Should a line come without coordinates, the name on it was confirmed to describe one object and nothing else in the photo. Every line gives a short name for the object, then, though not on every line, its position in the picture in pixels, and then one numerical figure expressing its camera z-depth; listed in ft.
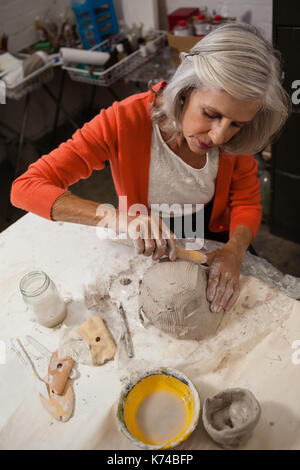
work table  3.10
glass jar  3.71
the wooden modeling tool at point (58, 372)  3.39
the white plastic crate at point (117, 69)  9.04
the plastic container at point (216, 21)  8.33
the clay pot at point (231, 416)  2.78
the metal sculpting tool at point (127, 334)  3.61
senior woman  3.49
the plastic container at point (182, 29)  8.54
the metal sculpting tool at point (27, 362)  3.39
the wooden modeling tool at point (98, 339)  3.59
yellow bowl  2.95
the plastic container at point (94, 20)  9.70
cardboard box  8.30
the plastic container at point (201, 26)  8.27
